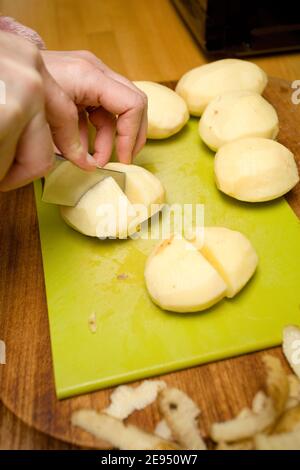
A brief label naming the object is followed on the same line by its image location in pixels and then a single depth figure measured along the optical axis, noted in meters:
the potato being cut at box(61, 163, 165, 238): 0.45
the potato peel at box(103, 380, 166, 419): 0.38
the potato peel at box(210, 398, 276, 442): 0.36
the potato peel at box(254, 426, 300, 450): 0.36
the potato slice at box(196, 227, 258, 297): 0.42
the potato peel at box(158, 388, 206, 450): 0.36
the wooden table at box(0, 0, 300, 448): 0.37
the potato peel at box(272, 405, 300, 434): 0.36
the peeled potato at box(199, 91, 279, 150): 0.51
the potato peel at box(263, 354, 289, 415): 0.37
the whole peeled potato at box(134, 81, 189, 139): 0.53
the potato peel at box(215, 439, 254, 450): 0.36
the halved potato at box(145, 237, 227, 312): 0.40
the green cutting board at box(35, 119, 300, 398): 0.39
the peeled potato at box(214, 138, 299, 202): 0.47
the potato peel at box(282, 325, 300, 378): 0.39
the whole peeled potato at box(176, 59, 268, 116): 0.56
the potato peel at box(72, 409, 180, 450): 0.36
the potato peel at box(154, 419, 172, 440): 0.37
